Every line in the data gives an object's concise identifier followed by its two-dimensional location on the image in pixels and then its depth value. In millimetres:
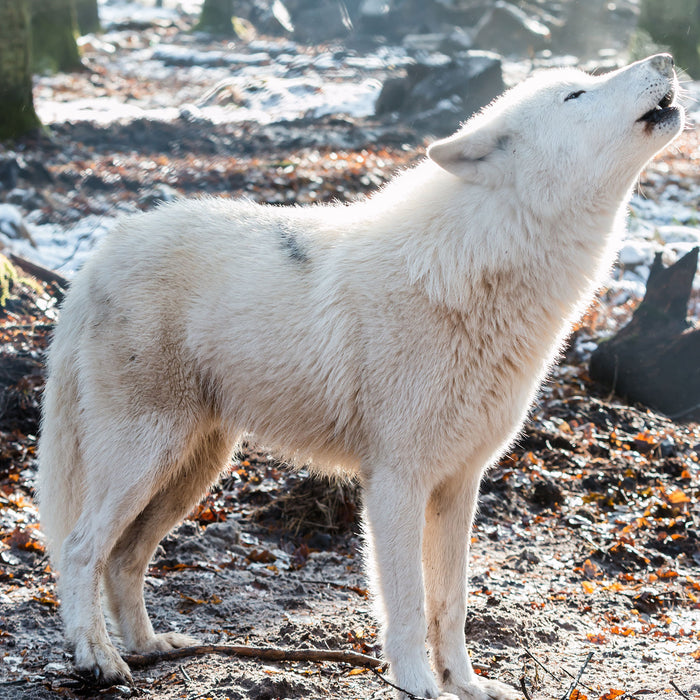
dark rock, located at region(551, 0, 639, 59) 50916
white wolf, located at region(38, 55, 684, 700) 6480
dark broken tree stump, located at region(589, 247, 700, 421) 13891
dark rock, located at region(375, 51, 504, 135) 31219
